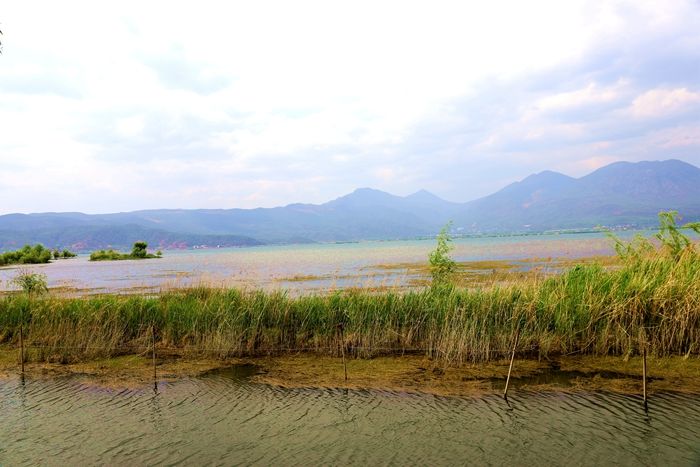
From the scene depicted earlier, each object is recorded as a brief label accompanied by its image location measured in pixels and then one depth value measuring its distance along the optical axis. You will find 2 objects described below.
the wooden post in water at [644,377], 9.81
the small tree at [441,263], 20.46
